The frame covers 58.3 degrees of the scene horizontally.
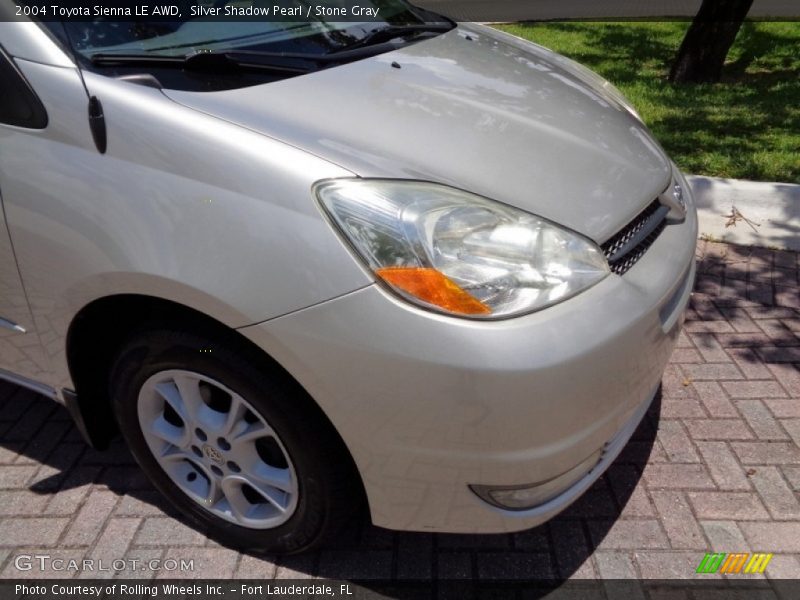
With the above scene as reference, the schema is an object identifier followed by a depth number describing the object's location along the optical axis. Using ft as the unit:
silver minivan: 5.46
